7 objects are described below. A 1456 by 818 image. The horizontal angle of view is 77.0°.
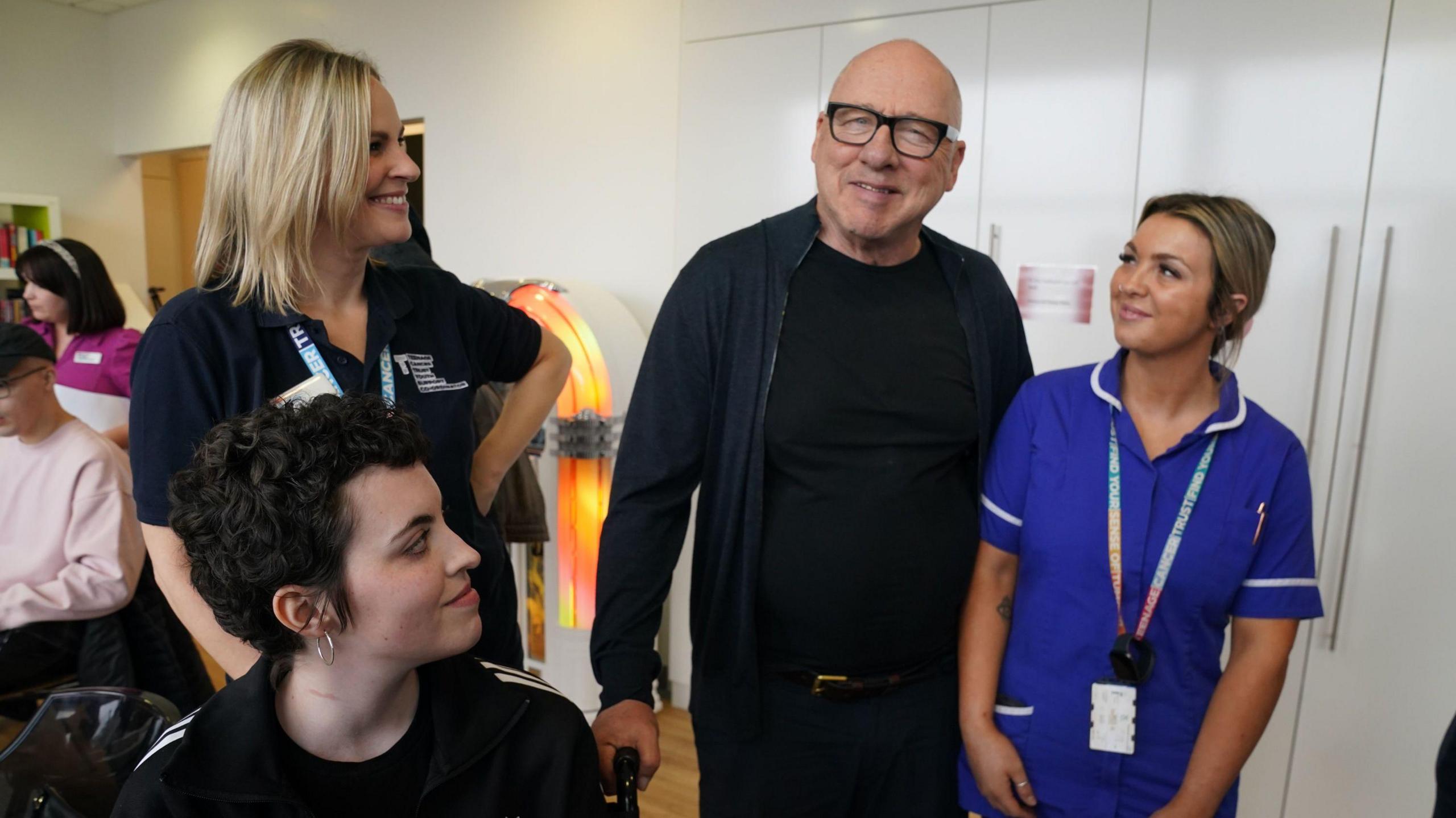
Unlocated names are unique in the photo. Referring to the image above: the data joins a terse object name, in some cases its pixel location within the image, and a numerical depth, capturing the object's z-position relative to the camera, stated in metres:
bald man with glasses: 1.54
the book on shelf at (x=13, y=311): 6.02
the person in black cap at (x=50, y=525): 2.55
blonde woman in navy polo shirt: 1.29
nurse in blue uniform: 1.52
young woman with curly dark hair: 1.10
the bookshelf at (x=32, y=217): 6.08
